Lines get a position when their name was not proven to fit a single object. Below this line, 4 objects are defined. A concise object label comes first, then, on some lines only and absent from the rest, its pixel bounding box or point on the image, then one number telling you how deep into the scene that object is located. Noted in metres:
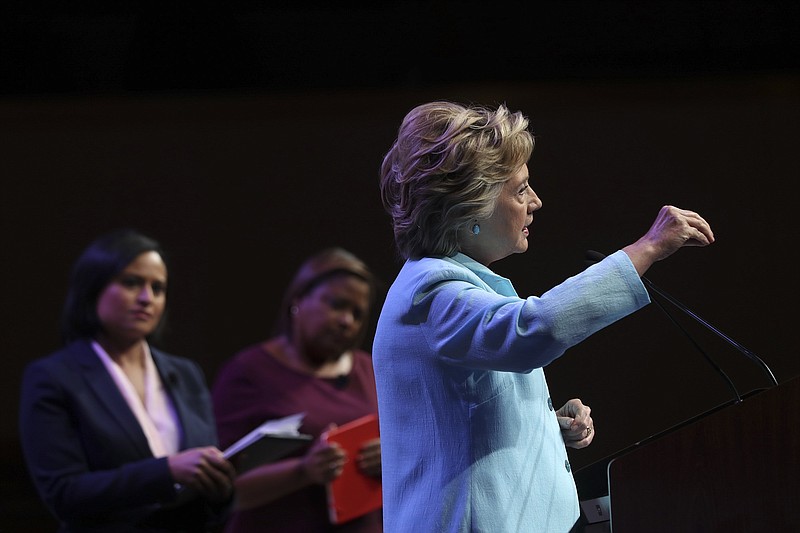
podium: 12.87
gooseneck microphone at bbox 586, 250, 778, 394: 12.96
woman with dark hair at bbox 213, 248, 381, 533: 14.91
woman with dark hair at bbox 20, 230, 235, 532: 14.63
